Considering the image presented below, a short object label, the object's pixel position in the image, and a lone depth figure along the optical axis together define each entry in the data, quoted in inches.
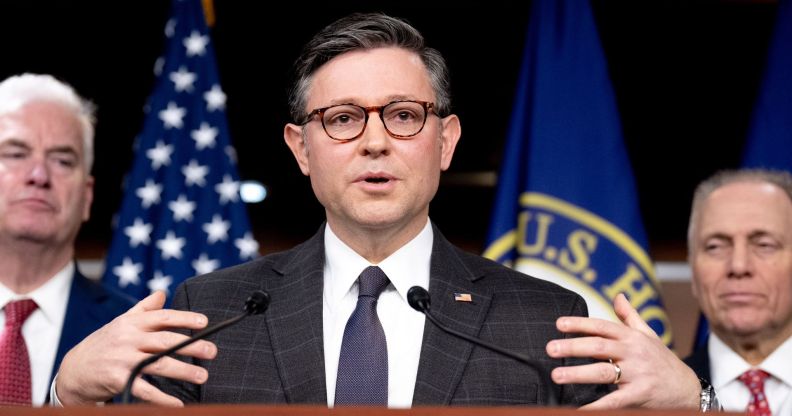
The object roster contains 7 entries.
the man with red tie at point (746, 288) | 232.7
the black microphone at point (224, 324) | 128.0
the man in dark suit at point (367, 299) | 147.7
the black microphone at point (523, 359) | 126.7
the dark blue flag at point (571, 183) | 260.8
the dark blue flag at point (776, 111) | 273.6
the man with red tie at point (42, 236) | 221.6
